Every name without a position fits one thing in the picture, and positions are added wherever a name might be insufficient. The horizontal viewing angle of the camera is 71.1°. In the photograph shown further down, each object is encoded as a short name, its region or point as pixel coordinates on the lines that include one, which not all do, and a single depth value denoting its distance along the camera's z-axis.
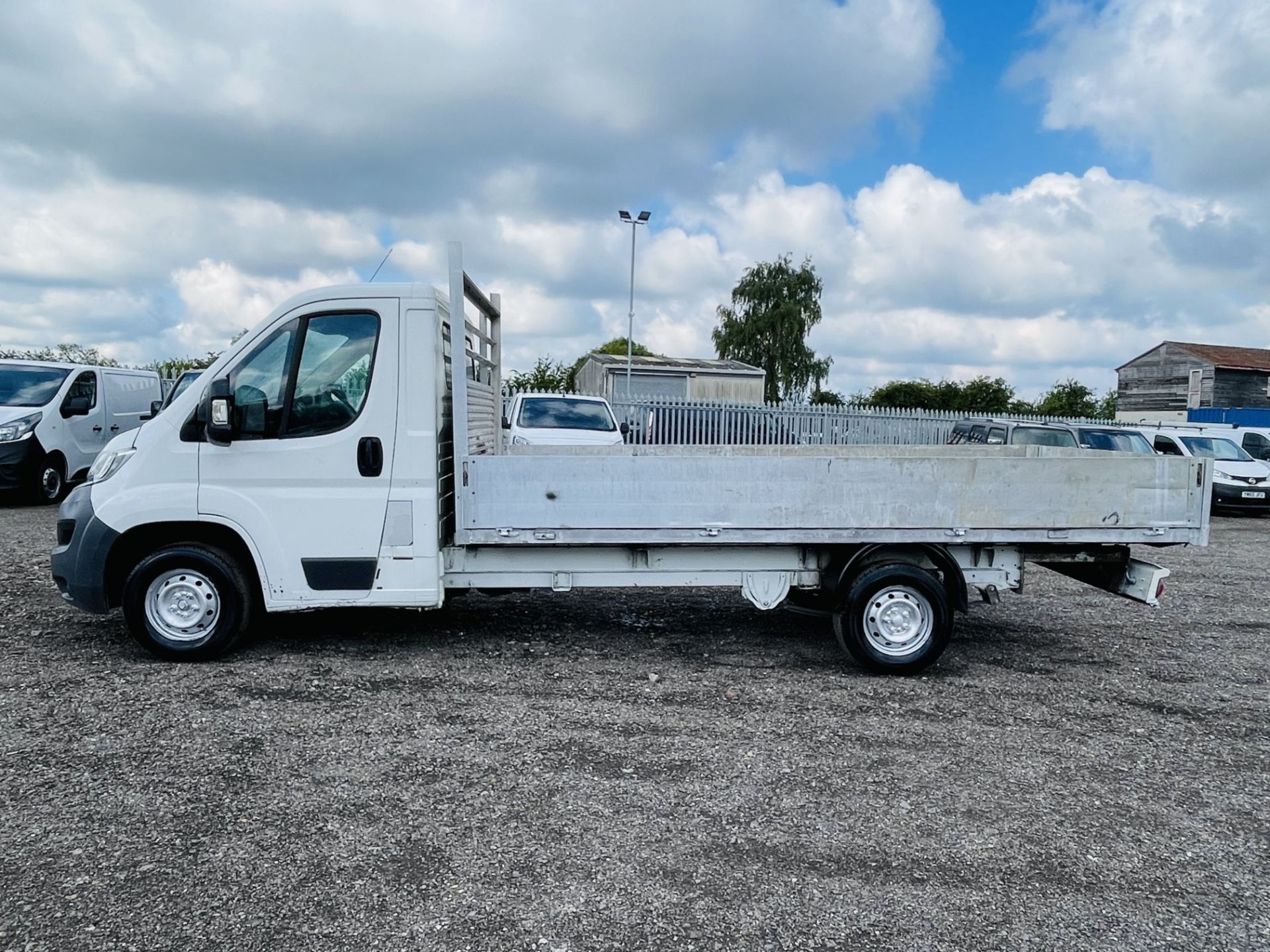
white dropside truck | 5.55
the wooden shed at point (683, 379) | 30.06
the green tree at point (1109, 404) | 51.69
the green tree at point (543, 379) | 32.81
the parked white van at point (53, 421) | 12.75
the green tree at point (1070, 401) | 47.21
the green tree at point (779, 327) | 50.12
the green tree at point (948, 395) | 44.78
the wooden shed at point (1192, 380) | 43.88
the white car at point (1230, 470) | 17.77
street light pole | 29.02
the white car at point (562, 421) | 12.70
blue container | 37.88
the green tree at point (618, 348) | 65.19
